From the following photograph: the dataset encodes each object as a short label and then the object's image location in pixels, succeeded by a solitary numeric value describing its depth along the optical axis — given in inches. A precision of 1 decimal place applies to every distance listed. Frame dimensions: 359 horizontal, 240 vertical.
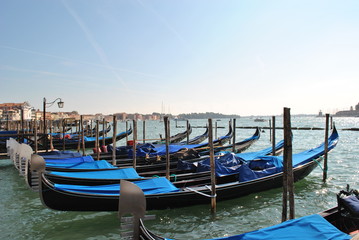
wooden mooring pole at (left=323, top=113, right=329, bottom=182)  286.8
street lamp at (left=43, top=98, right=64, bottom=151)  437.4
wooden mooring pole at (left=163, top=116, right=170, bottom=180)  237.3
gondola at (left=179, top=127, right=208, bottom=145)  562.6
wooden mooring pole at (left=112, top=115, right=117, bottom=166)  306.8
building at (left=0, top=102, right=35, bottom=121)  2386.7
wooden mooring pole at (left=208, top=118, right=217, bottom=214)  190.4
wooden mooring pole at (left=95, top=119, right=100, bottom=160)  331.4
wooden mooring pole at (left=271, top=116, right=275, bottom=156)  316.3
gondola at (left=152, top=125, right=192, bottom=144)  636.1
